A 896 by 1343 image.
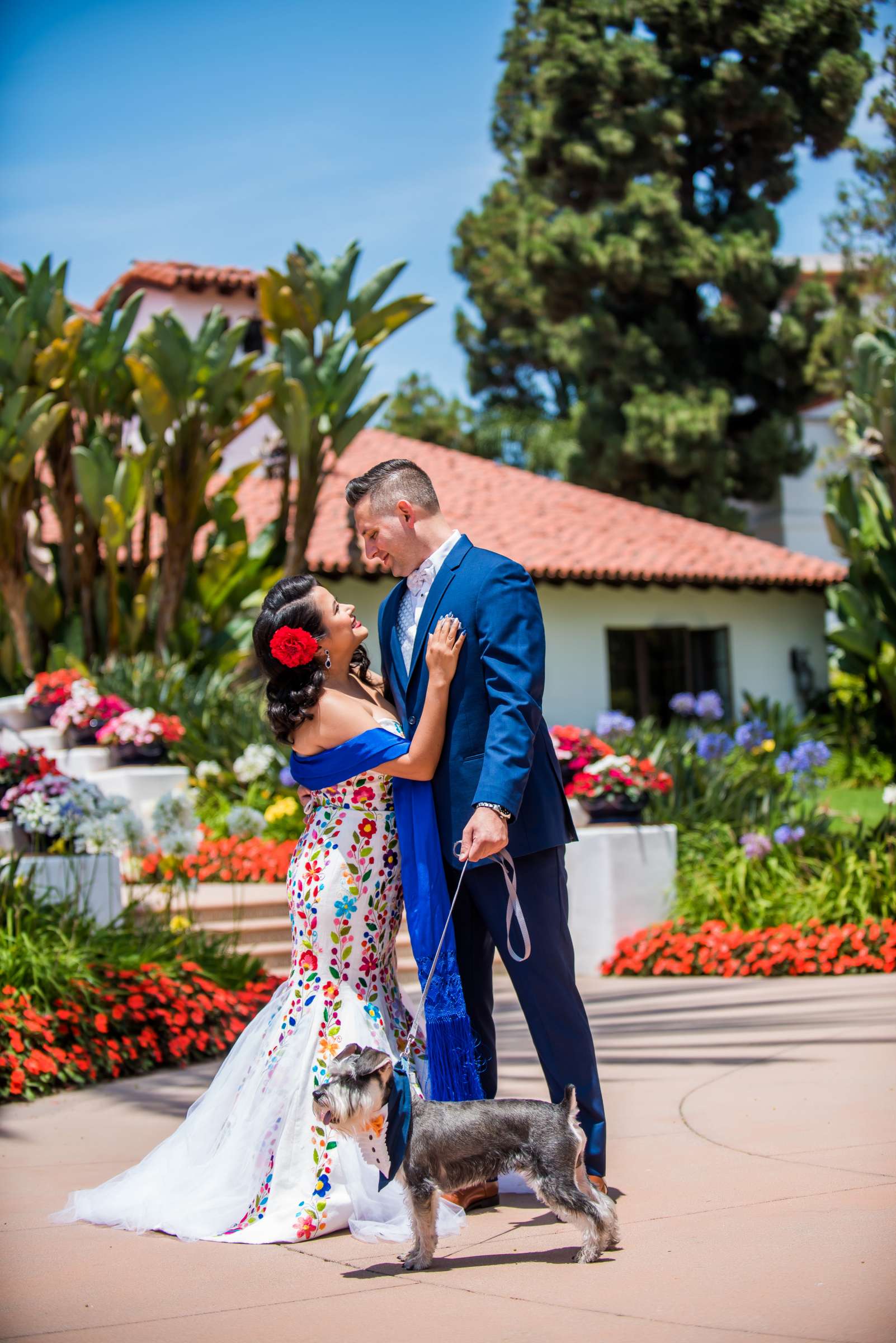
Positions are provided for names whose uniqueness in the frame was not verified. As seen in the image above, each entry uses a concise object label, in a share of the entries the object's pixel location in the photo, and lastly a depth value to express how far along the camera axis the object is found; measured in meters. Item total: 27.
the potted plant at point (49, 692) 12.48
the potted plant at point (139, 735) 11.36
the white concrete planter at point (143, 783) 11.09
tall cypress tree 24.64
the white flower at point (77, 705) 11.84
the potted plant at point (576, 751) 8.47
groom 3.43
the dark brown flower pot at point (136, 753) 11.50
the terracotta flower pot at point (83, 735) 11.91
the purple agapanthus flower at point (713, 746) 9.87
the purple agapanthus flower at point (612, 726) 9.34
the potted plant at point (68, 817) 6.73
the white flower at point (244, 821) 9.05
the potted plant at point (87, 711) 11.84
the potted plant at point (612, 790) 8.20
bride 3.51
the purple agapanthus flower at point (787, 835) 8.44
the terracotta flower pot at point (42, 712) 12.64
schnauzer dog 3.06
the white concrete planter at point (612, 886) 8.13
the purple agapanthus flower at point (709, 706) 12.30
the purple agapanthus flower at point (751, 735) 10.54
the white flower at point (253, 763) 11.09
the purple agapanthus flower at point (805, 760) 9.54
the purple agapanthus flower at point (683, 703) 12.67
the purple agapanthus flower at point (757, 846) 8.45
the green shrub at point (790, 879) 7.85
